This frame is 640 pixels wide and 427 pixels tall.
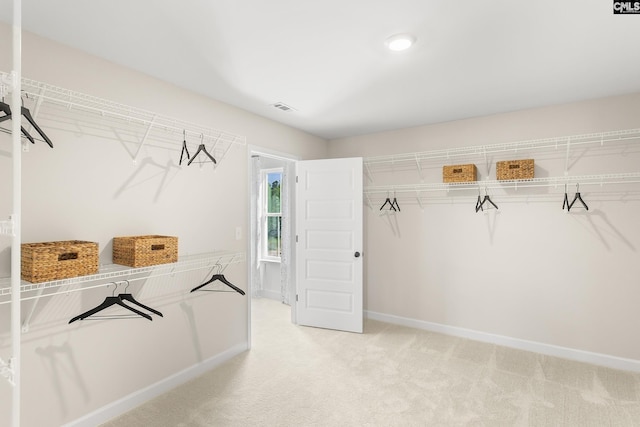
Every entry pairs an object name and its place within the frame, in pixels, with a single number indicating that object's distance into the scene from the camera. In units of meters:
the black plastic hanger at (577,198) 3.16
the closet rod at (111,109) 1.95
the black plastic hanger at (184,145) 2.69
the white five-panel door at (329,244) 3.95
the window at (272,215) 5.58
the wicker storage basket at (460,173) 3.58
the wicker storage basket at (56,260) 1.72
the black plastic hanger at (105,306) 2.05
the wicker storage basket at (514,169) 3.30
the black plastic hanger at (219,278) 2.84
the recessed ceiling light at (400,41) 2.00
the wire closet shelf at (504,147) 3.07
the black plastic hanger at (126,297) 2.16
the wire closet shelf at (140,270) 1.79
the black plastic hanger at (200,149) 2.76
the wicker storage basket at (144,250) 2.19
